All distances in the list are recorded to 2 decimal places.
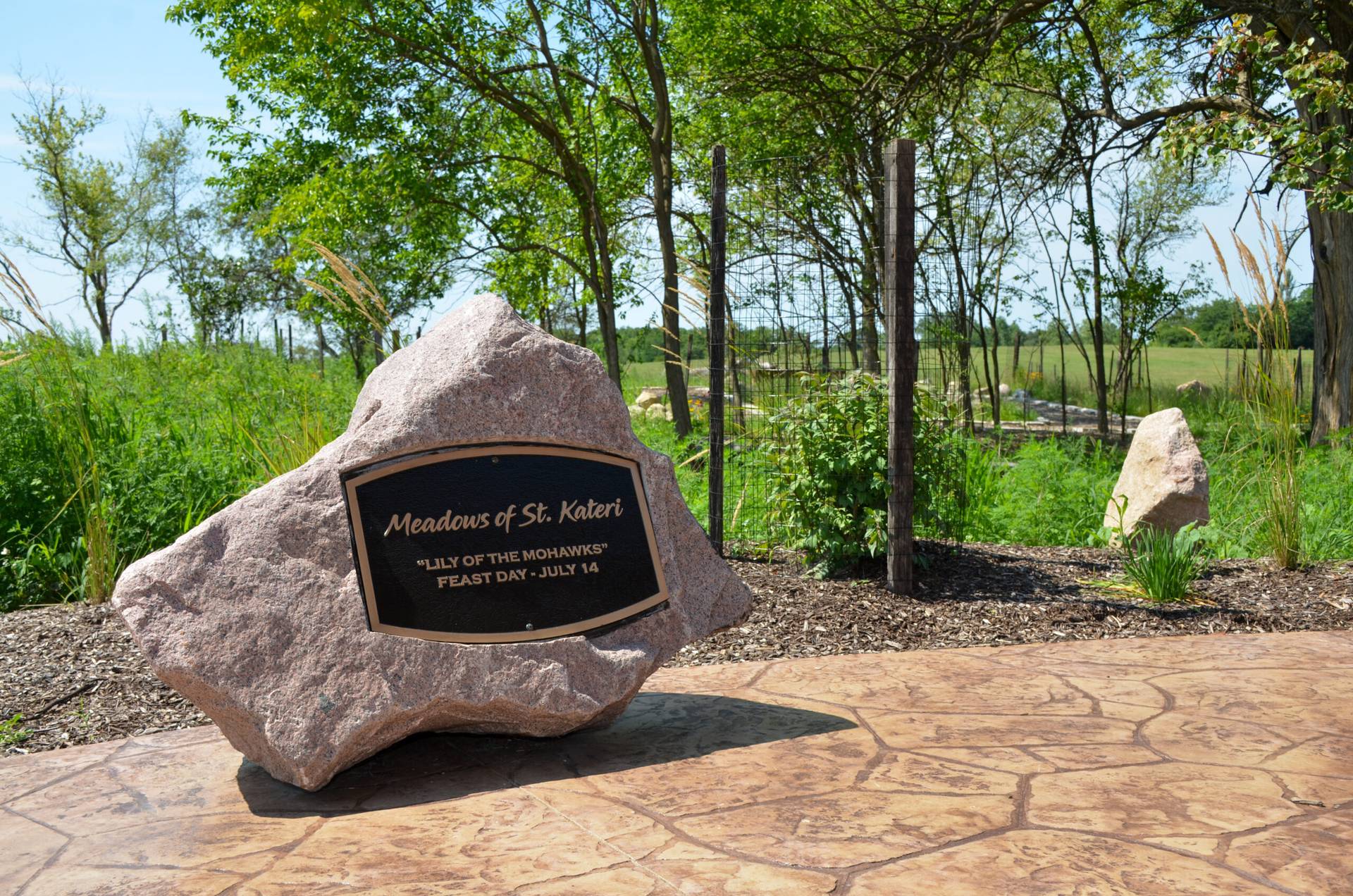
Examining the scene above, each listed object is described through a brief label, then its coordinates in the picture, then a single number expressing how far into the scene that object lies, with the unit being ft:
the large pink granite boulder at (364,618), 9.70
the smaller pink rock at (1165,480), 21.49
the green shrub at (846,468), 18.33
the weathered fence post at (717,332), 19.19
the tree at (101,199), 95.25
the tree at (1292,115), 23.27
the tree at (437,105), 41.96
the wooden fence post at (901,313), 17.37
